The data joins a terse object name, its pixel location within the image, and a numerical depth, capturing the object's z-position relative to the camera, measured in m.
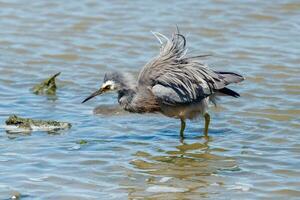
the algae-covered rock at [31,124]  18.06
